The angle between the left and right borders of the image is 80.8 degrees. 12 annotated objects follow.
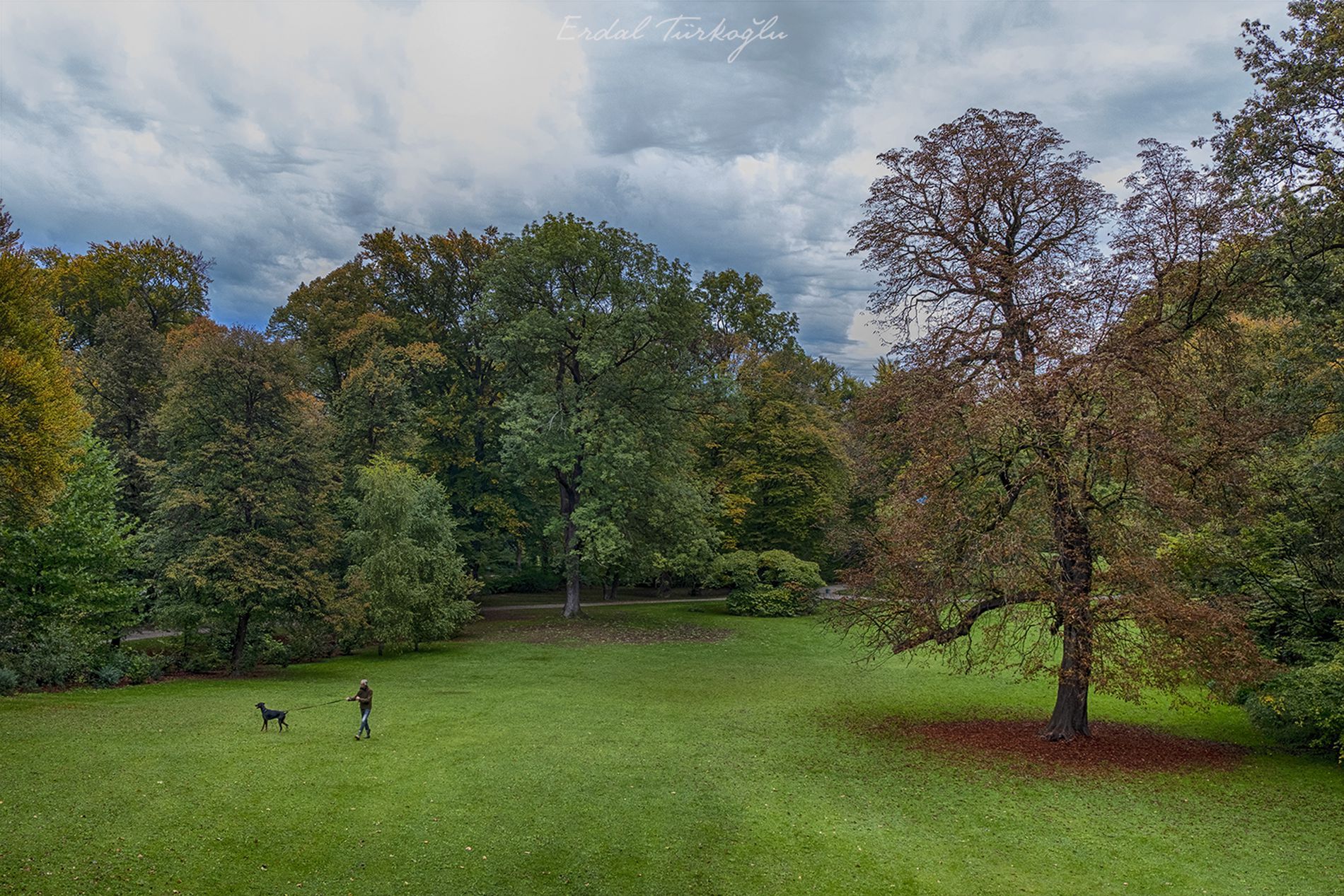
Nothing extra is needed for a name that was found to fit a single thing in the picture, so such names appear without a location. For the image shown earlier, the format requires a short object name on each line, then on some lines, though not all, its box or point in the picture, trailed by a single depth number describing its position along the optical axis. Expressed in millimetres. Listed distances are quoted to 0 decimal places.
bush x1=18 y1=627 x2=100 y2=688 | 21547
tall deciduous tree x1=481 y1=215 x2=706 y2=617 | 33406
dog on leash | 16453
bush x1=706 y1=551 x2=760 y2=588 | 40594
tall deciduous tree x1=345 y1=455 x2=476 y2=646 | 28219
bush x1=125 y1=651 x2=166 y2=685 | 24234
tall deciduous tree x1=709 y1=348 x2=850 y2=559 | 44500
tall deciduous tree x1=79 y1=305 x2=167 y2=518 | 33312
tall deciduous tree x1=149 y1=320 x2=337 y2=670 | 24031
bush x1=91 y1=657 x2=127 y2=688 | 23219
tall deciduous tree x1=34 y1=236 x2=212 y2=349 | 42594
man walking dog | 16359
